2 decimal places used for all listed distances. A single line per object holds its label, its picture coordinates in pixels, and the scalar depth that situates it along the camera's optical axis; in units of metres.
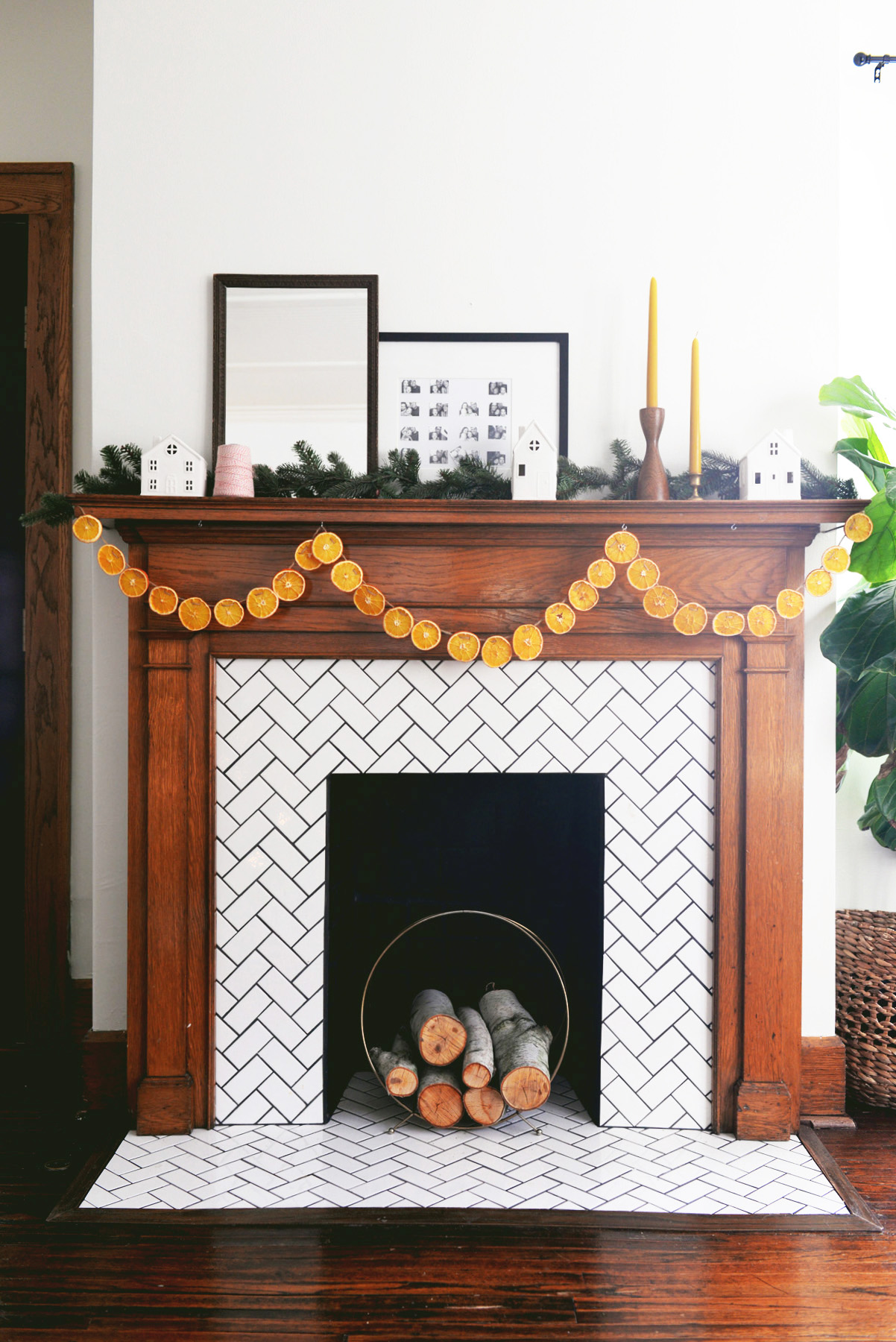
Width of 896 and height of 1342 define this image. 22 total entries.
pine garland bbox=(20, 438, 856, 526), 2.11
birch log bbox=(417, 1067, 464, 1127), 2.12
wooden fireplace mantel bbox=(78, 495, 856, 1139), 2.10
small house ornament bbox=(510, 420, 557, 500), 2.02
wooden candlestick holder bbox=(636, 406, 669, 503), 2.07
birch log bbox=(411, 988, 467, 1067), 2.15
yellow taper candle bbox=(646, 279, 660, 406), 2.08
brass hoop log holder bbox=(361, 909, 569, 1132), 2.07
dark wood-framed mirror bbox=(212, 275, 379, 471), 2.17
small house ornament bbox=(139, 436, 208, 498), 2.03
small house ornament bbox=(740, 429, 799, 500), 2.04
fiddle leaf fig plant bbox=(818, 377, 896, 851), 2.07
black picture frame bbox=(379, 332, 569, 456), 2.18
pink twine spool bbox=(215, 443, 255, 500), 2.05
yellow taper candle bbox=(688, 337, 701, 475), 2.07
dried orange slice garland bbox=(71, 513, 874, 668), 2.02
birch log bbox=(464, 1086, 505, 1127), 2.13
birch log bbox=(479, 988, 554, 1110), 2.10
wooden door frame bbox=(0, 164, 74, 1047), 2.64
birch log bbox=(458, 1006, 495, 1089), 2.12
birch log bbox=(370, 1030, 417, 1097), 2.13
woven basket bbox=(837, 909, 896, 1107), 2.30
